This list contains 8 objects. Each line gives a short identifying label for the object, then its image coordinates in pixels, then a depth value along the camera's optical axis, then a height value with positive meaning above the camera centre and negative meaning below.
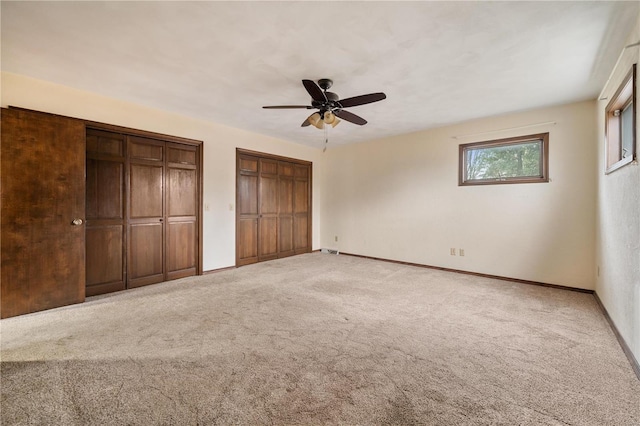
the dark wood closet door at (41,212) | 2.76 +0.00
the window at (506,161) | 4.01 +0.81
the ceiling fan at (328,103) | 2.73 +1.17
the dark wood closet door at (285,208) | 6.00 +0.09
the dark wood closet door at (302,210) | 6.38 +0.05
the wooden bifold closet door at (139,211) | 3.54 +0.02
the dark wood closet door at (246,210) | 5.14 +0.04
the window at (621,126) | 2.22 +0.87
